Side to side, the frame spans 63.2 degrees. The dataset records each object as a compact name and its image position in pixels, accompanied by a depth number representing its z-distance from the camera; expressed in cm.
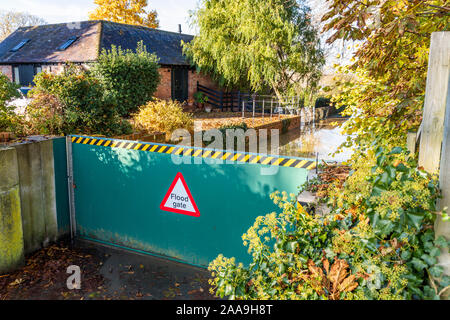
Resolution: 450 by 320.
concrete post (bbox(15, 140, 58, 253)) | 596
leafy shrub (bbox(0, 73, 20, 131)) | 670
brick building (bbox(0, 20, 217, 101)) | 2202
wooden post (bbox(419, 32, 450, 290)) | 241
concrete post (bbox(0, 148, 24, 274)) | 539
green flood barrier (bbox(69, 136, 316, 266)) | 538
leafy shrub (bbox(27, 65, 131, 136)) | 806
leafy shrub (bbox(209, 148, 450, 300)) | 225
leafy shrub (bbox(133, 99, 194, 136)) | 1152
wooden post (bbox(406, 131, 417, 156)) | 349
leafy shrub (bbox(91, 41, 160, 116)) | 1474
